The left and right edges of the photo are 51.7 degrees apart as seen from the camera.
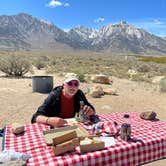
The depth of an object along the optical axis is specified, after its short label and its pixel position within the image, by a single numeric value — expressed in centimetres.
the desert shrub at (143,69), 1478
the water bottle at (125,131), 184
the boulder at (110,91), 691
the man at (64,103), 230
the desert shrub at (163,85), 749
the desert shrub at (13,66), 1001
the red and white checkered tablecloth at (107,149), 159
